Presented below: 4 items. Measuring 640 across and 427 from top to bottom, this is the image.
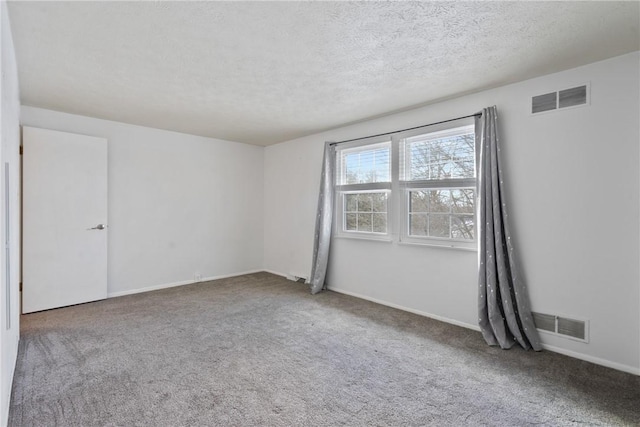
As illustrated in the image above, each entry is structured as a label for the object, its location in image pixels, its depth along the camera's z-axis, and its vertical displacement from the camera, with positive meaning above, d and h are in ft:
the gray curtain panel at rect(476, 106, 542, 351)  9.23 -1.69
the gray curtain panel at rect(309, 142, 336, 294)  15.12 -0.21
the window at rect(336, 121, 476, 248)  11.07 +0.94
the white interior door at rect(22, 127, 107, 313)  11.90 -0.39
